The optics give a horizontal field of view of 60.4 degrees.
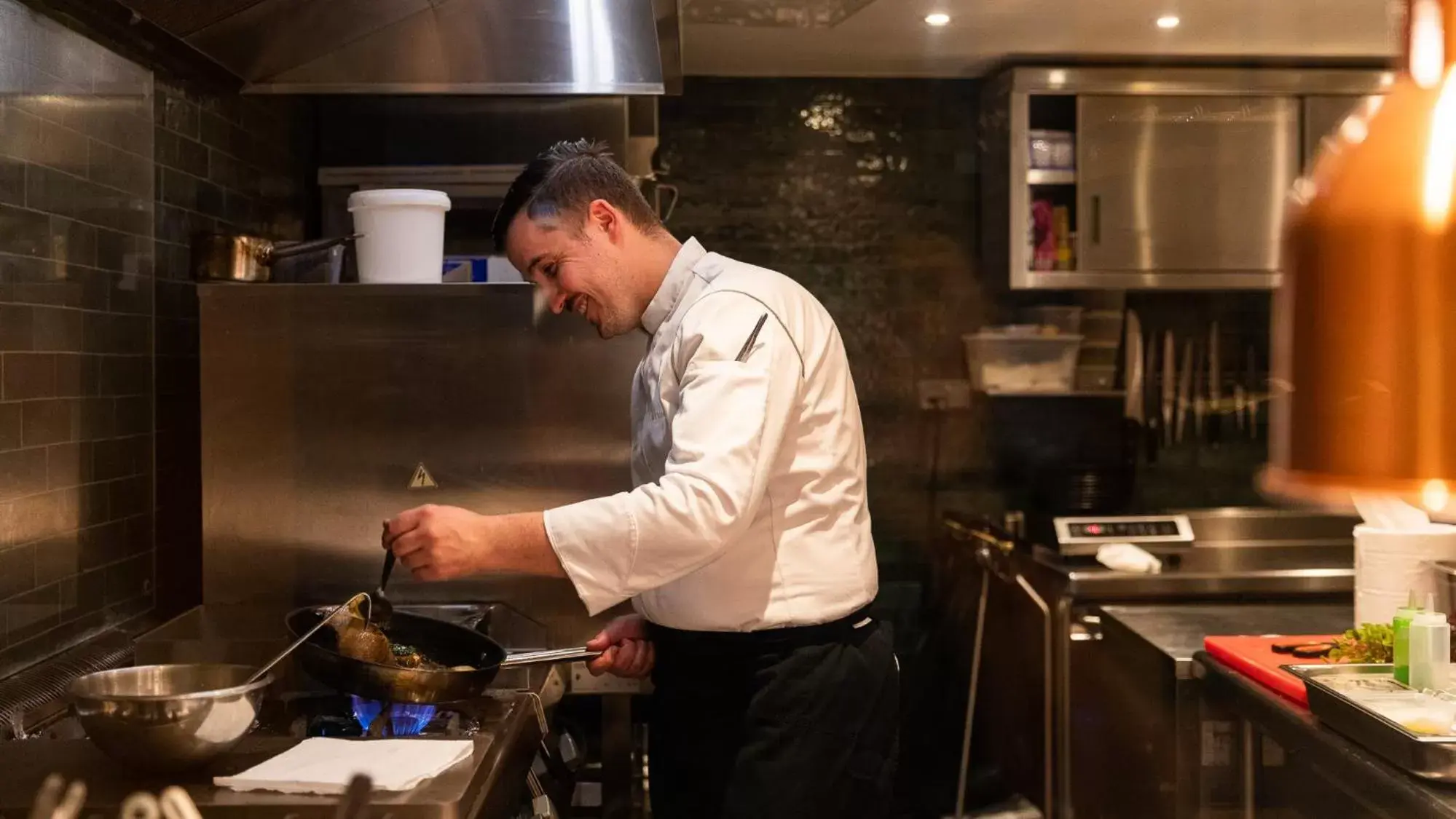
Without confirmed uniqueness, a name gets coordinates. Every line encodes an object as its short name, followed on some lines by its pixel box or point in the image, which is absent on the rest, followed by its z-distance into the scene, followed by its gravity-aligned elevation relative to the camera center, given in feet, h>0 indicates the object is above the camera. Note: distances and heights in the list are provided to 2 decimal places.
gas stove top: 4.50 -1.60
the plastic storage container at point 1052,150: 12.32 +2.24
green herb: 6.81 -1.48
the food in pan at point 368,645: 5.93 -1.29
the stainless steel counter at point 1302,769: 5.58 -1.94
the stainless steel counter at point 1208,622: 8.63 -1.81
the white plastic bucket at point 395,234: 8.59 +0.98
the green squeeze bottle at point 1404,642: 6.27 -1.33
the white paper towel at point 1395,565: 7.41 -1.12
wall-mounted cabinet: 12.25 +2.09
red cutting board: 6.84 -1.67
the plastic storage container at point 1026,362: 12.74 +0.16
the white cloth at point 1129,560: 10.64 -1.56
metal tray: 5.37 -1.60
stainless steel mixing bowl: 4.60 -1.29
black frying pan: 5.63 -1.39
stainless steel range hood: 7.86 +2.23
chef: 5.54 -0.70
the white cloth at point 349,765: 4.62 -1.52
